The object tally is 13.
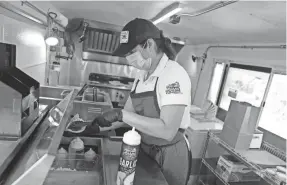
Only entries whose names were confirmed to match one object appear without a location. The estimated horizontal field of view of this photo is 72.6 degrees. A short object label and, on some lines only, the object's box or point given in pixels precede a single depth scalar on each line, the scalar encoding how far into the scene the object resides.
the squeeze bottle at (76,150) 1.11
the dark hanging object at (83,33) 3.87
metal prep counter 0.68
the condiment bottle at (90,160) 1.09
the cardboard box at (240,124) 2.26
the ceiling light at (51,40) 2.23
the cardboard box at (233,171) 2.42
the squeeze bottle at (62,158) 1.07
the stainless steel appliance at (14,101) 0.96
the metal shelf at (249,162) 1.88
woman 1.17
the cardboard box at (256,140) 2.48
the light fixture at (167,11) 1.95
